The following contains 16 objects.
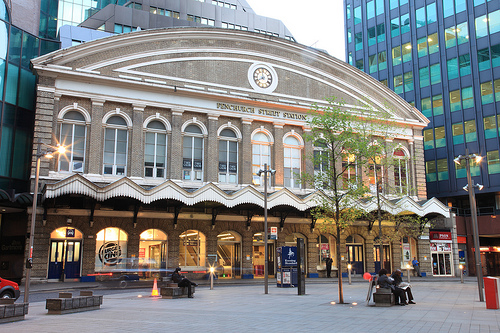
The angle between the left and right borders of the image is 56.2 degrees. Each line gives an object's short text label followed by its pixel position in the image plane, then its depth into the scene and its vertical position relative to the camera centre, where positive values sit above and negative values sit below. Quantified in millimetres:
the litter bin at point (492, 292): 15586 -1465
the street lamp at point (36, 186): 17012 +2527
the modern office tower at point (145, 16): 48844 +28550
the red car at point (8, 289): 17031 -1415
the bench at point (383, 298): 16453 -1726
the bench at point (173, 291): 19206 -1704
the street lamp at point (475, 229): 18442 +778
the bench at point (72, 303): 14281 -1655
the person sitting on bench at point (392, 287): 16844 -1376
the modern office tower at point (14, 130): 28375 +7398
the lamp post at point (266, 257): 21753 -419
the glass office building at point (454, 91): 43938 +15648
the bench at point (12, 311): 12516 -1648
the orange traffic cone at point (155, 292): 20266 -1812
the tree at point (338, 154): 19828 +4153
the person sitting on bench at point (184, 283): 19578 -1388
